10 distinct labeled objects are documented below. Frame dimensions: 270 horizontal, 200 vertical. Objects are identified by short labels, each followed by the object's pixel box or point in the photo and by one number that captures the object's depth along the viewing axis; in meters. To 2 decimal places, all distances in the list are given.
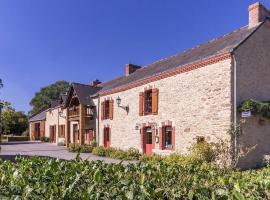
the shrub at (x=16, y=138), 42.42
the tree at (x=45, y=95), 64.81
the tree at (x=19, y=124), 48.46
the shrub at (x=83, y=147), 24.14
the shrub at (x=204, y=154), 13.88
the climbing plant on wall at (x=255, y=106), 13.56
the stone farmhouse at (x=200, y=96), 14.16
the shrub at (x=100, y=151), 21.50
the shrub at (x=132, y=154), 18.66
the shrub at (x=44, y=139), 39.88
